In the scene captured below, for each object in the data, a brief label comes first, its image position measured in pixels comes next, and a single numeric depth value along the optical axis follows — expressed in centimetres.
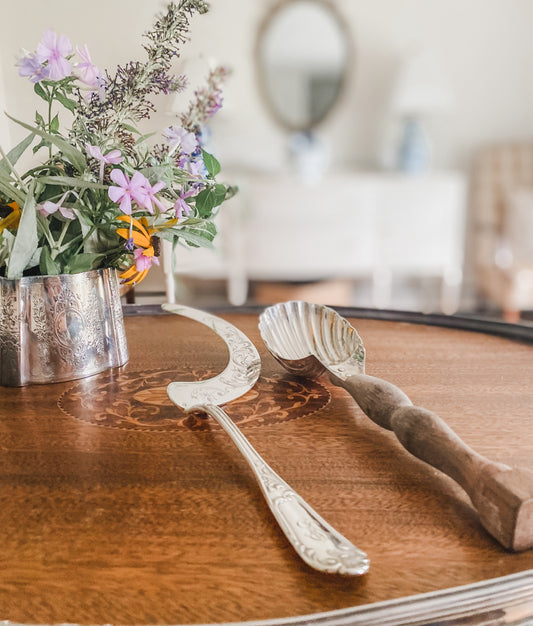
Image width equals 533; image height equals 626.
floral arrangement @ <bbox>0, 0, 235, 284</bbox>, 45
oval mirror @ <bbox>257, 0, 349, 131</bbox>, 281
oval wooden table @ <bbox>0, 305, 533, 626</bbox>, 24
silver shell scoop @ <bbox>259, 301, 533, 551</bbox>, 26
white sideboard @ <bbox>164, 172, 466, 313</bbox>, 242
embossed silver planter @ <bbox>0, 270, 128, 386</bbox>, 48
